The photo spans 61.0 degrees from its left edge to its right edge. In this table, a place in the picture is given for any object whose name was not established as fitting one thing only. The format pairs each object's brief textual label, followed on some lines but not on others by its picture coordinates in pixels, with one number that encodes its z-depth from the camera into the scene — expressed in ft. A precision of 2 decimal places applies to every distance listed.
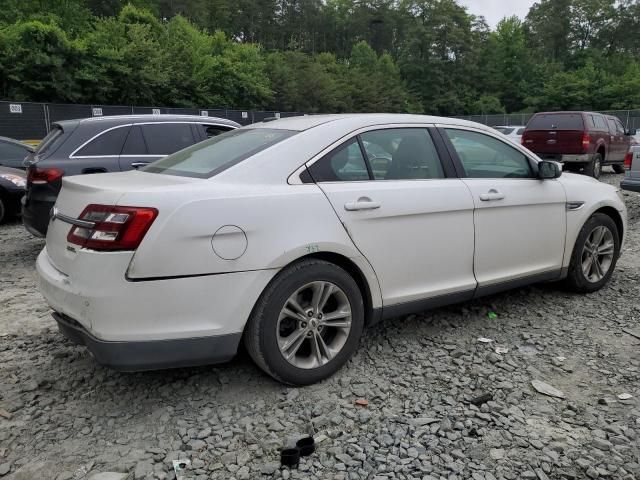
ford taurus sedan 8.80
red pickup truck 44.21
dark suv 20.15
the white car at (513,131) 69.76
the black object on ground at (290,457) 8.32
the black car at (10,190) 27.40
